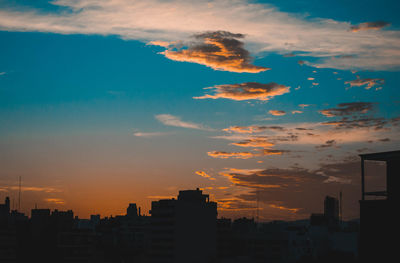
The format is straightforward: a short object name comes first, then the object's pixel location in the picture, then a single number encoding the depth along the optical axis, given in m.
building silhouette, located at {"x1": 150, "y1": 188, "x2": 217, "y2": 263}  194.62
